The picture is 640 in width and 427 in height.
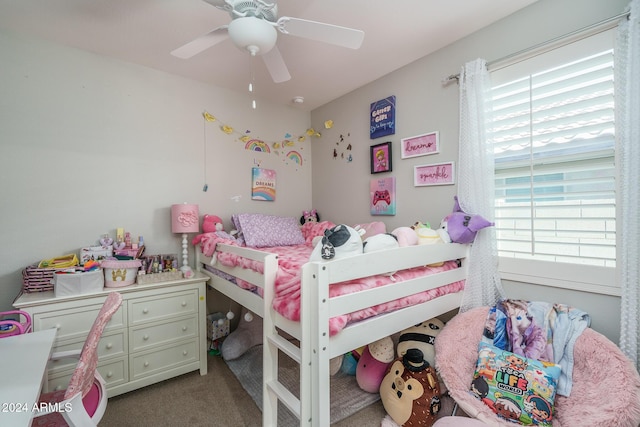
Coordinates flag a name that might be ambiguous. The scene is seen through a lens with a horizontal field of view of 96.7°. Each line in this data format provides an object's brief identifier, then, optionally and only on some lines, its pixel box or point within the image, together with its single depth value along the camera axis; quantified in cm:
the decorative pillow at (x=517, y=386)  132
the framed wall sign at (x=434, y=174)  213
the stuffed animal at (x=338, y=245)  135
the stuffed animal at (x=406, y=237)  170
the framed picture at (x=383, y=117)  252
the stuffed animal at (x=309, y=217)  325
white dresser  172
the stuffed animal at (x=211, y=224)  255
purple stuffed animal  178
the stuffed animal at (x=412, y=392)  154
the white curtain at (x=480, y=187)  185
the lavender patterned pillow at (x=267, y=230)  254
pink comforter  127
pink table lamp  231
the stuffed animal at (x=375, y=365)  190
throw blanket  146
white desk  79
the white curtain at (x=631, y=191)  134
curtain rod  146
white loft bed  117
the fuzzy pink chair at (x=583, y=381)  117
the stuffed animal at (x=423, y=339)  181
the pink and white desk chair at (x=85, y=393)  96
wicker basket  181
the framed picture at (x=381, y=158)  253
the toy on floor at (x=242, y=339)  241
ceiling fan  132
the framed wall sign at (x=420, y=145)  222
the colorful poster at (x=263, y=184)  302
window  151
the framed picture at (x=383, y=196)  253
